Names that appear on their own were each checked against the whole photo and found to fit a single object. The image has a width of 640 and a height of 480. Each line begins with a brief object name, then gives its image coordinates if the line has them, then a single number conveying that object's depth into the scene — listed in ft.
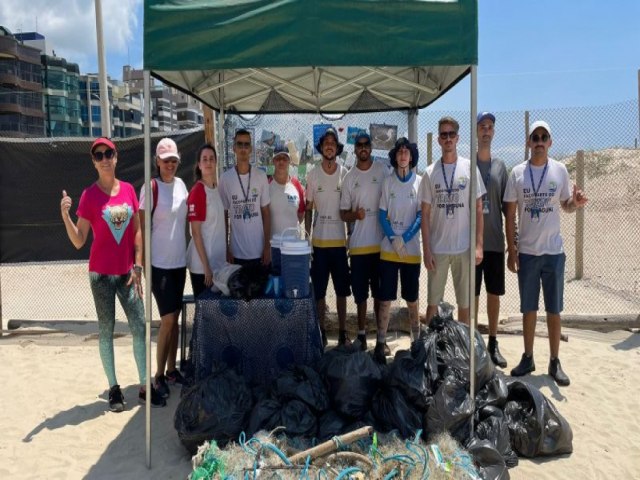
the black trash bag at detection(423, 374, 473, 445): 10.55
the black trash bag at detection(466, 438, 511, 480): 9.91
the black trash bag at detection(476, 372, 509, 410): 11.72
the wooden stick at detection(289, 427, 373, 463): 9.41
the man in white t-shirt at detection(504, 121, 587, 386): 14.61
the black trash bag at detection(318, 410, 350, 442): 10.85
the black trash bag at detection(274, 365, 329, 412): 11.27
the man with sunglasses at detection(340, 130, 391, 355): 15.74
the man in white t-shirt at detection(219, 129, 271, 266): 15.11
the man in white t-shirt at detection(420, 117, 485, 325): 14.38
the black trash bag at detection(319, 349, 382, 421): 11.27
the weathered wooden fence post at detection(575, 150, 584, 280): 24.53
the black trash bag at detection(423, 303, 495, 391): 11.49
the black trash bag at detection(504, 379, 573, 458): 11.10
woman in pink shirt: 13.01
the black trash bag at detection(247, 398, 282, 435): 10.87
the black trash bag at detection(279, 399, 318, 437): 10.78
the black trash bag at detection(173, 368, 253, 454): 10.87
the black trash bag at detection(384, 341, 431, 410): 10.84
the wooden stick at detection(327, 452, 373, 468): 9.14
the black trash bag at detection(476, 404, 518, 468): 10.86
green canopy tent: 9.86
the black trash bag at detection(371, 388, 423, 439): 10.58
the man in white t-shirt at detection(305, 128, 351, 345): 16.24
